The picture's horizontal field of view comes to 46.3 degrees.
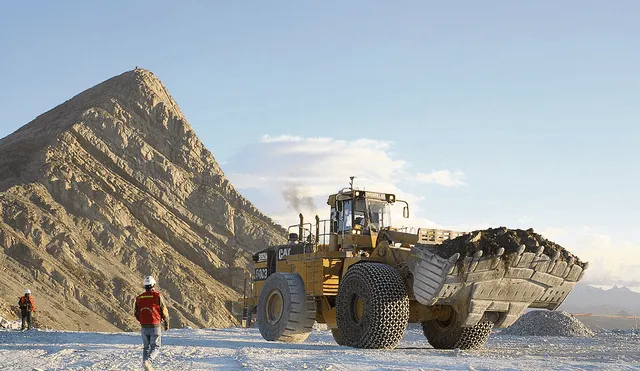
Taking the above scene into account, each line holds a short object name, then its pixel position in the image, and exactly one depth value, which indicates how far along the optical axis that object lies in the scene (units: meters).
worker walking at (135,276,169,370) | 10.48
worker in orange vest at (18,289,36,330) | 25.67
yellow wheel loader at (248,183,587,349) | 13.77
